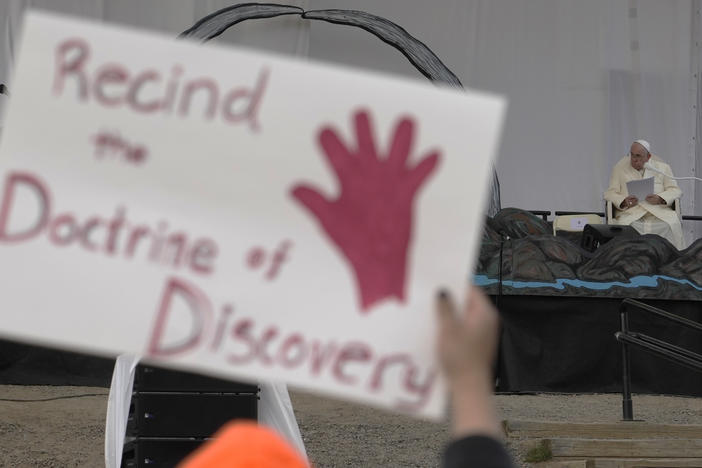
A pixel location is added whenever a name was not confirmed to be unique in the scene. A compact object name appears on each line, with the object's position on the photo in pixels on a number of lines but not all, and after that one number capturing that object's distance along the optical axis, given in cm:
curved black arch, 2427
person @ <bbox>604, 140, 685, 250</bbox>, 2081
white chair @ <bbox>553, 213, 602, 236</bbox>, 2081
